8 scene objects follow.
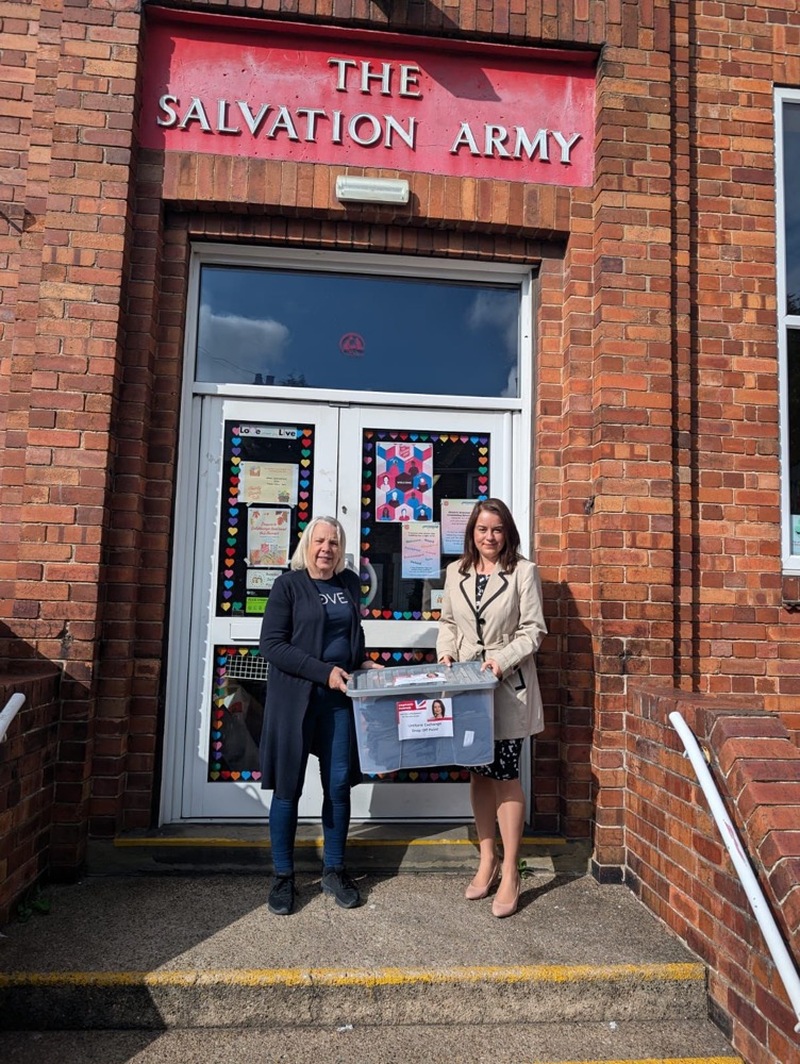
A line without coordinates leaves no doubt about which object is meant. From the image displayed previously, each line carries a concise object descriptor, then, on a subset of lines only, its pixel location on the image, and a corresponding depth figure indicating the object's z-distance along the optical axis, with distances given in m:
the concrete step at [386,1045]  2.64
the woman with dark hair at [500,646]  3.54
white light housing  4.17
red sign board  4.23
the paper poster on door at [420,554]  4.42
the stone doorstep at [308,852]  3.83
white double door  4.24
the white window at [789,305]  4.43
